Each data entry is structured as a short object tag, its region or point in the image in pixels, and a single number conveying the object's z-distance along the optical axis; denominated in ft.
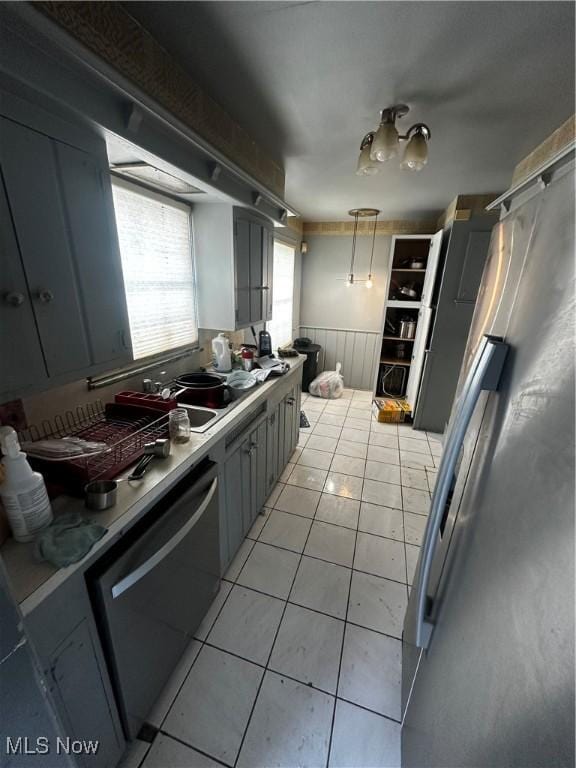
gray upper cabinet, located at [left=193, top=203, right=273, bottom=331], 6.56
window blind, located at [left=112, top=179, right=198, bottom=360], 5.33
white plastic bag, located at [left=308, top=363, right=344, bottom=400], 14.28
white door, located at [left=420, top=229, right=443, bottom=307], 10.13
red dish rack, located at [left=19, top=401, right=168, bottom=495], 3.21
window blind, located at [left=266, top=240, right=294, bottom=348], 12.15
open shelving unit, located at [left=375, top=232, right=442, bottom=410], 11.45
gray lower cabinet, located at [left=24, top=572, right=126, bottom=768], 2.30
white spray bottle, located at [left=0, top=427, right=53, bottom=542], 2.39
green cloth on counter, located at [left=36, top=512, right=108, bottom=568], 2.43
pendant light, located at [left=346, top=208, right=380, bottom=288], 12.16
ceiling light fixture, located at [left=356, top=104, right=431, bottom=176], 4.76
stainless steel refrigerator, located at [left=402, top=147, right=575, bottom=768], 1.11
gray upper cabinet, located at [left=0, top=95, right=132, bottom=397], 2.65
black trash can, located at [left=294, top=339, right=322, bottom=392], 14.48
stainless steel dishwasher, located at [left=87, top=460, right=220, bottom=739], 2.84
